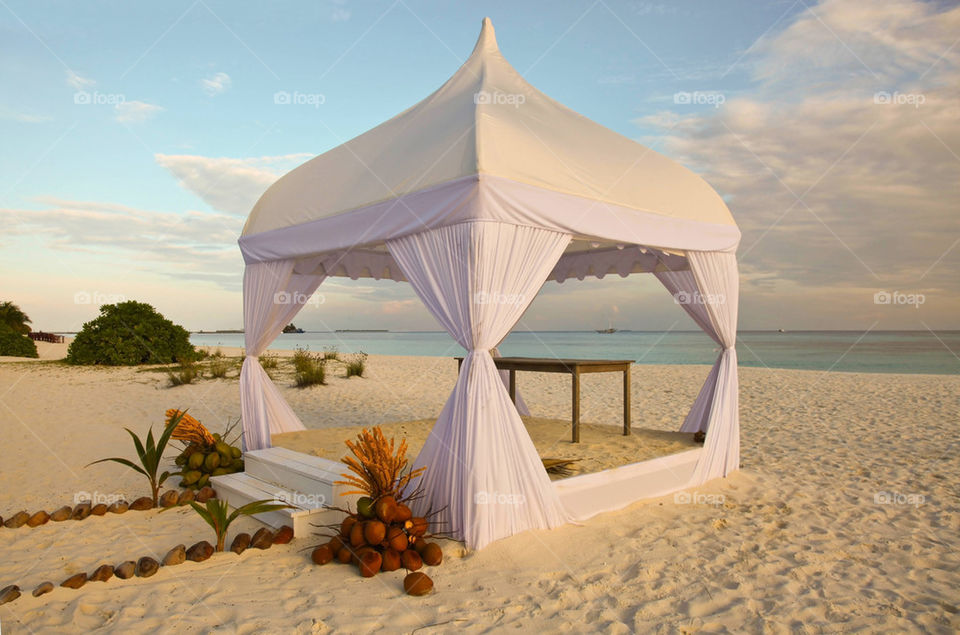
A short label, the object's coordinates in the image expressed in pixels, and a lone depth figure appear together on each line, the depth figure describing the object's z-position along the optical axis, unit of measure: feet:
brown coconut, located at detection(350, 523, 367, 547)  9.58
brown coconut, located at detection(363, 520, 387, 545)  9.42
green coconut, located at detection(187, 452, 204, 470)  15.02
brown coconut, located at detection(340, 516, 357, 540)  9.92
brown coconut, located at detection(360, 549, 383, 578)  9.12
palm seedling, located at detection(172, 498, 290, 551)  10.21
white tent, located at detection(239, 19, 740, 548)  10.44
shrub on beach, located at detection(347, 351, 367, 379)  39.35
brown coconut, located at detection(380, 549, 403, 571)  9.29
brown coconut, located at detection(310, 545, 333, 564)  9.68
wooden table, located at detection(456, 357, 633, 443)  16.06
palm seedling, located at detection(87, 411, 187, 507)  13.42
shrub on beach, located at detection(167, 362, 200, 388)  32.96
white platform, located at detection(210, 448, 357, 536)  11.36
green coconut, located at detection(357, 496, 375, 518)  9.82
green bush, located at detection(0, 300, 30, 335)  77.62
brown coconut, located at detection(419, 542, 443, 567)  9.47
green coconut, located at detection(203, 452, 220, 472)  15.20
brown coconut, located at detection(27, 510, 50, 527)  11.99
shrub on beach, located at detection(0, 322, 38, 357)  58.08
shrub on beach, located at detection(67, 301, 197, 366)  44.21
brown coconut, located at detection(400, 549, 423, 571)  9.32
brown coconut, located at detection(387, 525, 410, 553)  9.48
